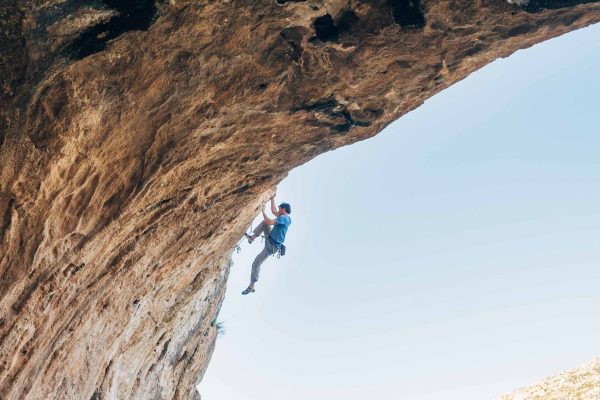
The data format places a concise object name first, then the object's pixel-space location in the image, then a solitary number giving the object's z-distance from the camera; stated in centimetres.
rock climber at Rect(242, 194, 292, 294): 1588
